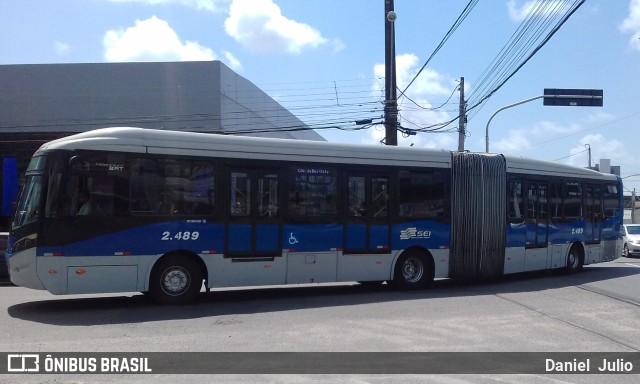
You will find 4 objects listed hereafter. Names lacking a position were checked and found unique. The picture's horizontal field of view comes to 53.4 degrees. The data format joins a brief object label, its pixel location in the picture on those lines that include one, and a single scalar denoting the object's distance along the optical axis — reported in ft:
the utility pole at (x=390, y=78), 70.08
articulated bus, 35.76
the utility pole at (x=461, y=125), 82.79
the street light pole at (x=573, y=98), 77.66
